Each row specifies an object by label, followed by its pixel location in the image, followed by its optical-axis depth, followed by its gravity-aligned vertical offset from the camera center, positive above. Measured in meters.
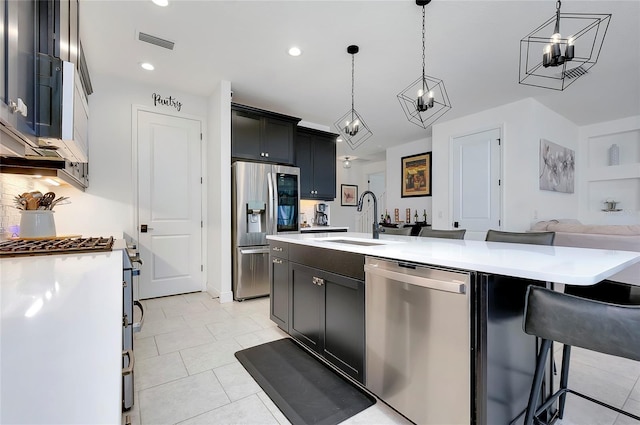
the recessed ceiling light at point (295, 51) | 2.92 +1.68
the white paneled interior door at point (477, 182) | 4.41 +0.52
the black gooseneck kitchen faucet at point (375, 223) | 2.24 -0.08
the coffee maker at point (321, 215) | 5.57 -0.03
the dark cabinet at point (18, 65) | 1.03 +0.59
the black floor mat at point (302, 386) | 1.63 -1.13
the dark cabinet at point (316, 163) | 5.03 +0.92
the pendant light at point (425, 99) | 2.47 +1.66
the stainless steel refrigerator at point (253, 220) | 3.69 -0.09
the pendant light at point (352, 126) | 2.94 +1.64
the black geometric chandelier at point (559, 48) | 1.79 +1.67
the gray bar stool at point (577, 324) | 0.93 -0.39
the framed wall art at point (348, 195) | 8.23 +0.55
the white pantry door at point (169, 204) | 3.73 +0.12
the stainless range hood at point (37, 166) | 1.97 +0.33
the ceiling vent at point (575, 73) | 3.10 +1.59
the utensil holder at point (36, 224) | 2.05 -0.08
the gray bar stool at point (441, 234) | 2.66 -0.19
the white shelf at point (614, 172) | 5.00 +0.77
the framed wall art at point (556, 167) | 4.30 +0.77
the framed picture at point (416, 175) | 6.00 +0.84
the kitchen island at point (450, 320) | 1.19 -0.53
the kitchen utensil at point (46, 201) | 2.15 +0.09
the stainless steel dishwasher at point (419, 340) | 1.24 -0.62
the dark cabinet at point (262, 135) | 3.87 +1.12
